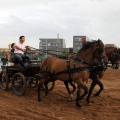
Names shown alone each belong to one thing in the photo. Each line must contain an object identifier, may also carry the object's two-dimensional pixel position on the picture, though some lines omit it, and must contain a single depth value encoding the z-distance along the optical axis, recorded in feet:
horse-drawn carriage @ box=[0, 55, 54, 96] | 35.58
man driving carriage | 36.14
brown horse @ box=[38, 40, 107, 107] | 28.63
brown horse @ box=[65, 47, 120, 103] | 32.58
